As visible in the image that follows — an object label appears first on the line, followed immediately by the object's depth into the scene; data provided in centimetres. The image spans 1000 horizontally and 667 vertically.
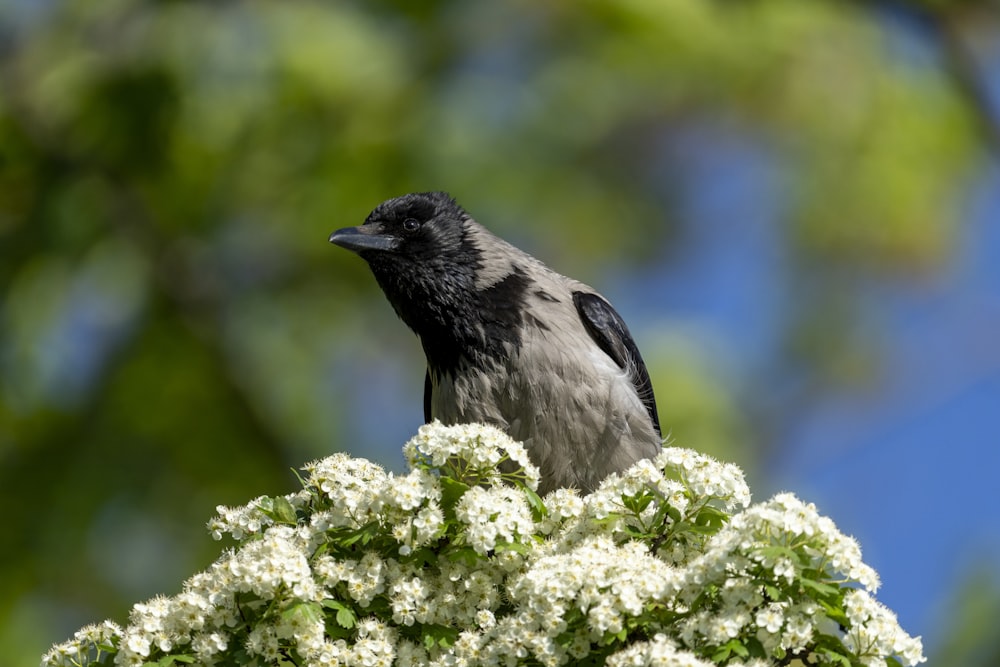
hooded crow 1119
